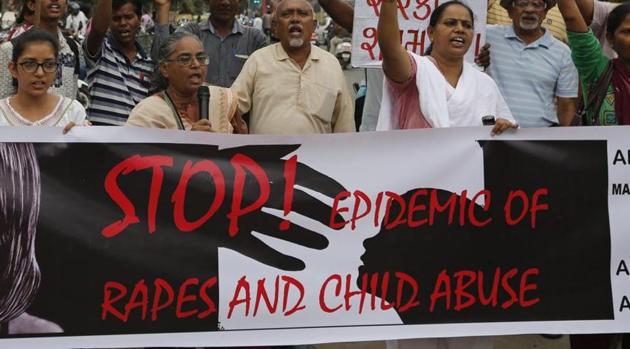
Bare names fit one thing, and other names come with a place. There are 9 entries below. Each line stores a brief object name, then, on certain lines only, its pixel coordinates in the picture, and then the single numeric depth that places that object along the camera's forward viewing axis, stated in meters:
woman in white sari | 3.93
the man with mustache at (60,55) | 5.13
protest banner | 3.88
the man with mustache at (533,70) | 5.16
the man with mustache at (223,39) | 5.85
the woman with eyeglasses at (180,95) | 4.19
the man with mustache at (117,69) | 5.47
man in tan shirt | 4.92
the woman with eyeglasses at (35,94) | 4.16
